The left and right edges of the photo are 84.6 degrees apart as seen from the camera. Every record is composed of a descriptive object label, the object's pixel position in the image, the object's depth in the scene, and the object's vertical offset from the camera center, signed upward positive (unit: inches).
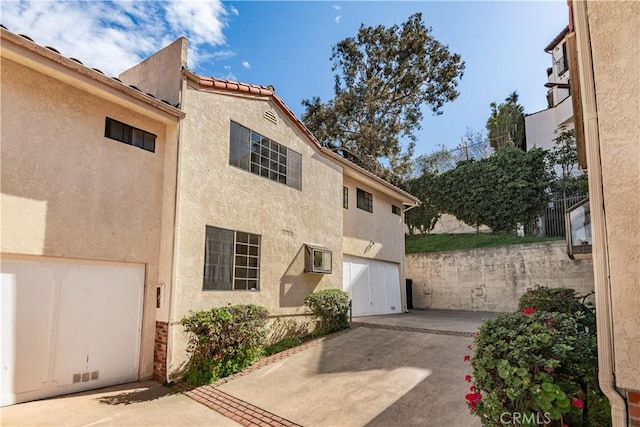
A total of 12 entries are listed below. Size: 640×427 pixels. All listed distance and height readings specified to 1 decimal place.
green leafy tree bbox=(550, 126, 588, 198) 736.3 +222.5
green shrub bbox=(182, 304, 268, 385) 316.8 -75.5
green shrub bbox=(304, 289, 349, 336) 458.0 -63.7
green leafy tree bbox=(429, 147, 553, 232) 772.6 +168.2
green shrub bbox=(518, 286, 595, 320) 293.5 -35.1
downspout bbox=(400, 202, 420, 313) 737.6 -65.6
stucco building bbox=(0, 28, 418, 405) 258.8 +42.5
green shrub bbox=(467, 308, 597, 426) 137.8 -45.3
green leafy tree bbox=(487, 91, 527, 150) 1122.0 +441.9
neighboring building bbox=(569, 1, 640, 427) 111.5 +26.7
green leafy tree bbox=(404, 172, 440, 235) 944.9 +136.9
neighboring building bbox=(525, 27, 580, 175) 994.1 +423.9
